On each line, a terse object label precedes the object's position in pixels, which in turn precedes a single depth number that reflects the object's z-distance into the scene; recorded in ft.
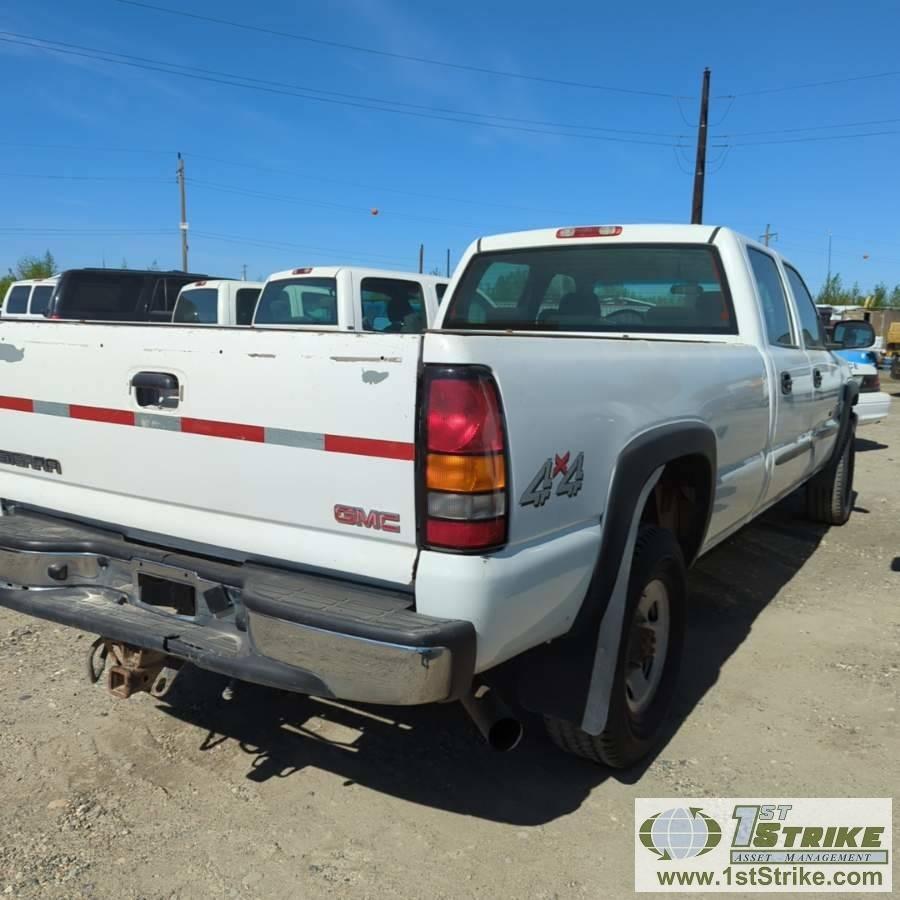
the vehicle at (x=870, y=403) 31.01
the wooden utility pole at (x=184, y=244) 111.25
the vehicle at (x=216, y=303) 34.78
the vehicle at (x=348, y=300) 28.78
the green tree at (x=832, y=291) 211.41
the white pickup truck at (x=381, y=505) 6.96
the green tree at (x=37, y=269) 171.22
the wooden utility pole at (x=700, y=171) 76.38
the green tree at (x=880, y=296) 201.98
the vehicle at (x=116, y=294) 37.42
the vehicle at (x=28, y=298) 60.08
